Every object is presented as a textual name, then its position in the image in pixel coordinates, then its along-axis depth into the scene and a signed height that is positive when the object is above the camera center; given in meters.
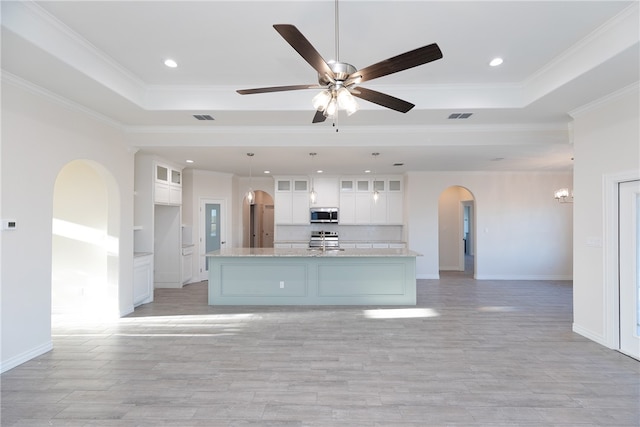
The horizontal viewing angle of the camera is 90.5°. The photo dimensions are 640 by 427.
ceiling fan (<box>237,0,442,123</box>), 1.78 +0.92
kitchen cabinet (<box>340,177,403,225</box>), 8.09 +0.37
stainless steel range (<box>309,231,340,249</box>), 8.00 -0.59
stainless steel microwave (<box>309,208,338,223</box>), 8.08 +0.03
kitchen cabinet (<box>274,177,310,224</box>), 8.16 +0.42
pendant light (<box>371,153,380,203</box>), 6.75 +0.83
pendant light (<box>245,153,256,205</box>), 5.45 +0.35
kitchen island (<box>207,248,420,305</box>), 5.26 -1.06
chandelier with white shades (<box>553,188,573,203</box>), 6.74 +0.46
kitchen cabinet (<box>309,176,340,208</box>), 8.12 +0.65
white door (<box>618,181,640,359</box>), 3.31 -0.53
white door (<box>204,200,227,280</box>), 7.30 -0.28
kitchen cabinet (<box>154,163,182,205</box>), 5.87 +0.61
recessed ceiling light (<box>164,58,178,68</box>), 3.22 +1.58
